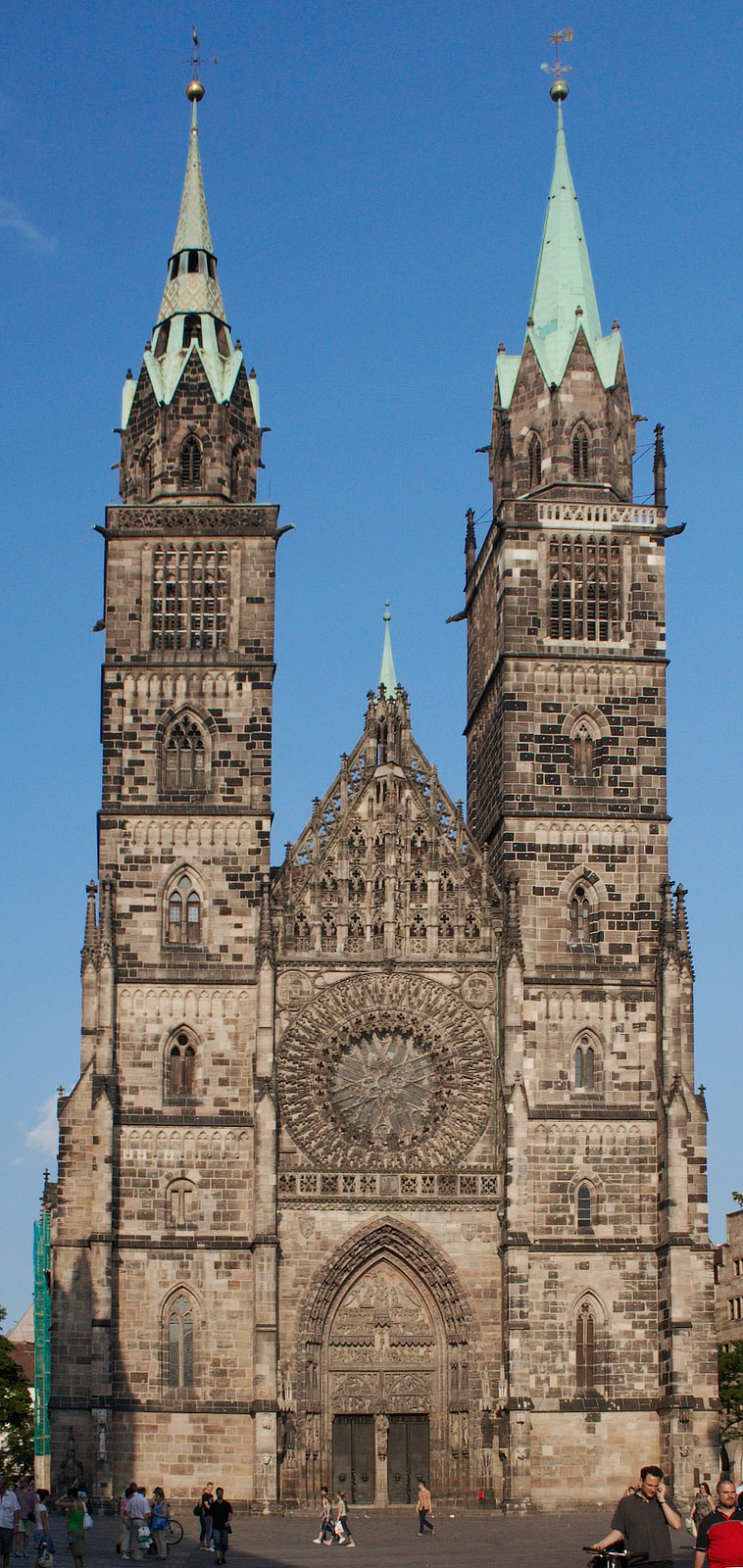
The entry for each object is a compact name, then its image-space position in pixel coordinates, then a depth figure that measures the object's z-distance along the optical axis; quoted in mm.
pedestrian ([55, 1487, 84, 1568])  28000
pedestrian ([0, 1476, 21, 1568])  26578
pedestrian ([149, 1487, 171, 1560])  33544
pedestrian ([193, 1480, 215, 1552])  36656
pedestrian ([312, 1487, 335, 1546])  37156
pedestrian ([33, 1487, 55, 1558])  28250
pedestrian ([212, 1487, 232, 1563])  32625
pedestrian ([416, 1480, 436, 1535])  40312
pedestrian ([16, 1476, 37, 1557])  30205
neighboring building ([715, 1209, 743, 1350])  73562
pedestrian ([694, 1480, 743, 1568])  15594
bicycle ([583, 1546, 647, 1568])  16594
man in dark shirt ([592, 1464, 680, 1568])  16578
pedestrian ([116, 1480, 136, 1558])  32969
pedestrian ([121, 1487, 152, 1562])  32500
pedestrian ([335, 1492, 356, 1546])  36812
